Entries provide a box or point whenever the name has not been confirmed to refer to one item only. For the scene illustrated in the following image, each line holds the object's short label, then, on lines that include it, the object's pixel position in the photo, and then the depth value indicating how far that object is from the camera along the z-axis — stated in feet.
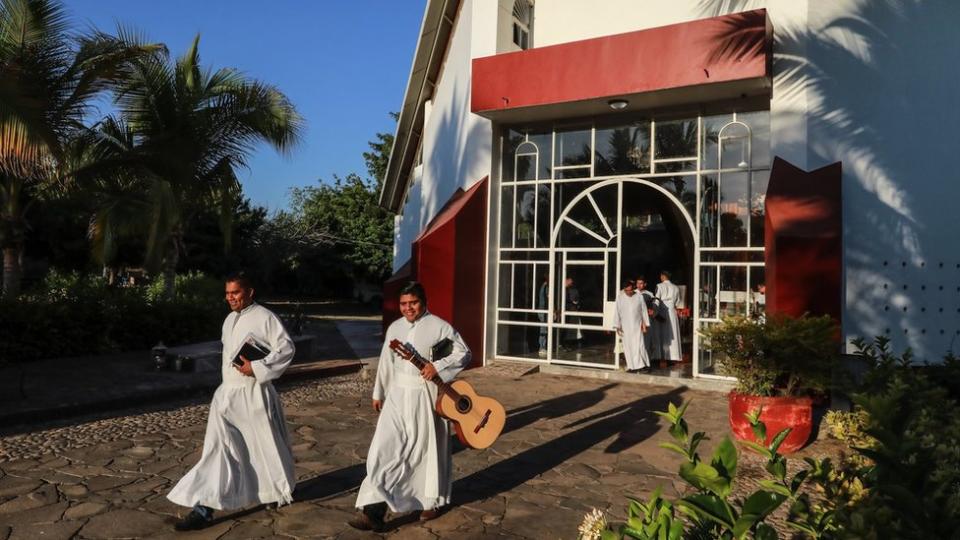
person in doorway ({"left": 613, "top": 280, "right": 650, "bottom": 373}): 35.55
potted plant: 21.29
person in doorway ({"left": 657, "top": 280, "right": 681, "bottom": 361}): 39.60
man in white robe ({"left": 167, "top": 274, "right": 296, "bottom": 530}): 14.17
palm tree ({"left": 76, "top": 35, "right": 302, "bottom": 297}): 39.29
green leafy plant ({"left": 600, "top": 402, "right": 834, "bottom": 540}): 5.08
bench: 35.76
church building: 29.12
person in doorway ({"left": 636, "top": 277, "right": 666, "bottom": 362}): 39.04
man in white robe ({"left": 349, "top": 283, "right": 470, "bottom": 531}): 14.12
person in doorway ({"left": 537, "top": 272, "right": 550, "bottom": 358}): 39.37
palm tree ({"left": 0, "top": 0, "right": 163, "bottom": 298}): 27.84
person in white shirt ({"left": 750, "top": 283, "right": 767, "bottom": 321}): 32.89
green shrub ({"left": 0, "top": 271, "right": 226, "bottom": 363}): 36.09
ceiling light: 34.61
